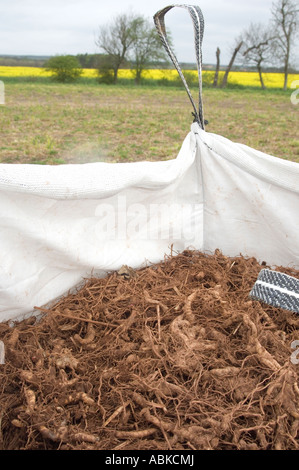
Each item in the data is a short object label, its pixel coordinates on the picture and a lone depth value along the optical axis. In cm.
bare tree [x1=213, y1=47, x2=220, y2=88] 2440
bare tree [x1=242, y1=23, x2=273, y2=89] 2738
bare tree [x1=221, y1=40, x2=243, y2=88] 2494
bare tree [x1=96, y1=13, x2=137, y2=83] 2903
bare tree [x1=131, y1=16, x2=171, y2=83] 2848
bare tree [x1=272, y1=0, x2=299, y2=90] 2545
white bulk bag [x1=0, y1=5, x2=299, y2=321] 164
